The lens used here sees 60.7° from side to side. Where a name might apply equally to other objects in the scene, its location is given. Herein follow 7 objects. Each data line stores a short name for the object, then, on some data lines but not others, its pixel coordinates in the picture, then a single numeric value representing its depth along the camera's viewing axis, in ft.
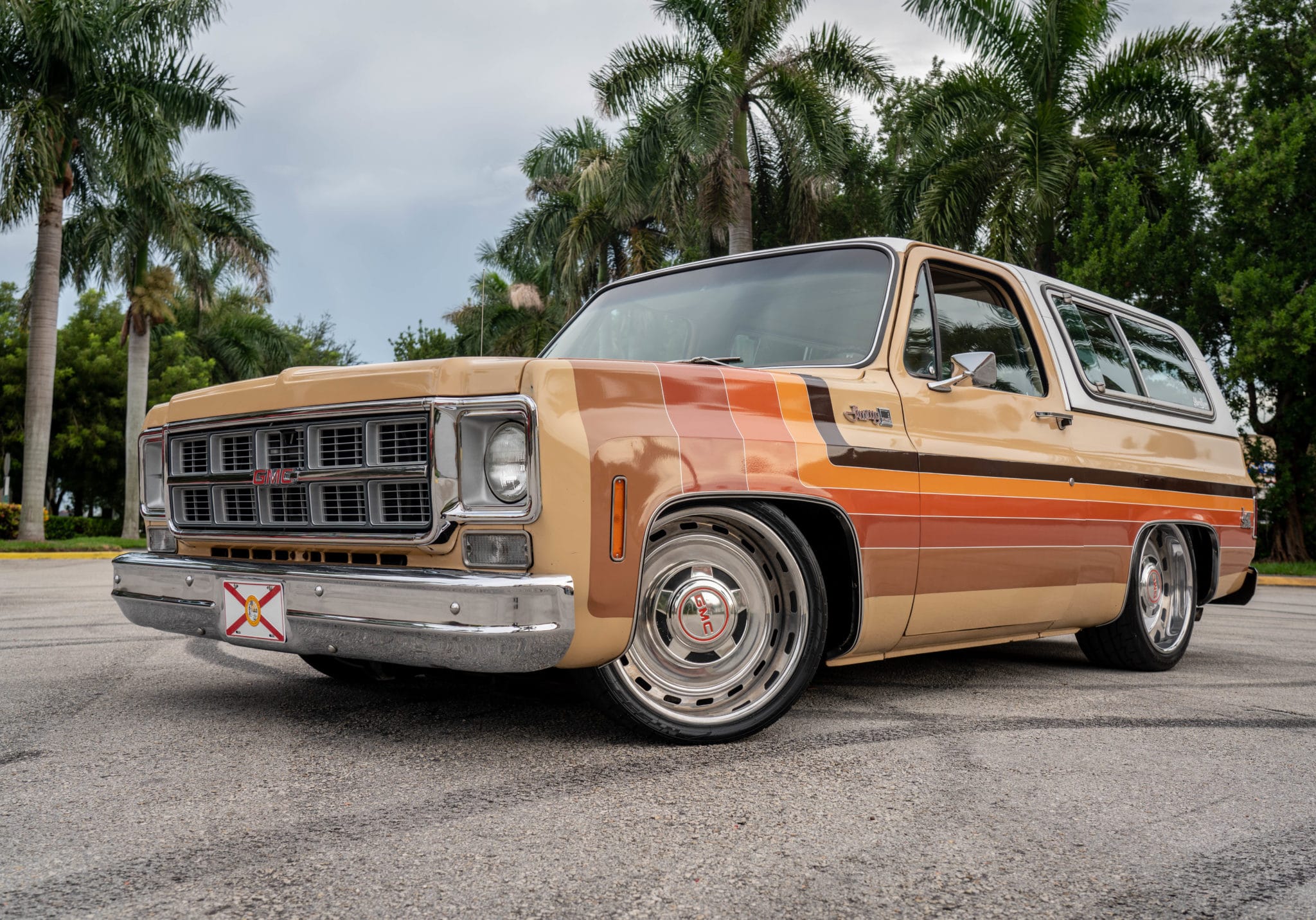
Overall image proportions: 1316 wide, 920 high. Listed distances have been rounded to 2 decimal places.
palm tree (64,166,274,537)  75.51
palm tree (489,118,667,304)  81.25
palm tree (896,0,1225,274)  60.18
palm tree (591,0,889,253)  64.54
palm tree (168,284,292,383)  123.44
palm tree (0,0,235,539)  61.87
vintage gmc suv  11.12
